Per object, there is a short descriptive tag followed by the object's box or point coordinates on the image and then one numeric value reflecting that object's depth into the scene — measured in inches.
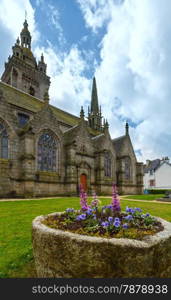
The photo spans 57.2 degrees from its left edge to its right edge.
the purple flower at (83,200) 136.3
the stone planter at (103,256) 77.2
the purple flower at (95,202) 142.4
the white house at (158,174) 1601.9
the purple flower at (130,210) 132.3
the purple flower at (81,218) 115.6
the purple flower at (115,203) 124.9
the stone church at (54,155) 627.5
